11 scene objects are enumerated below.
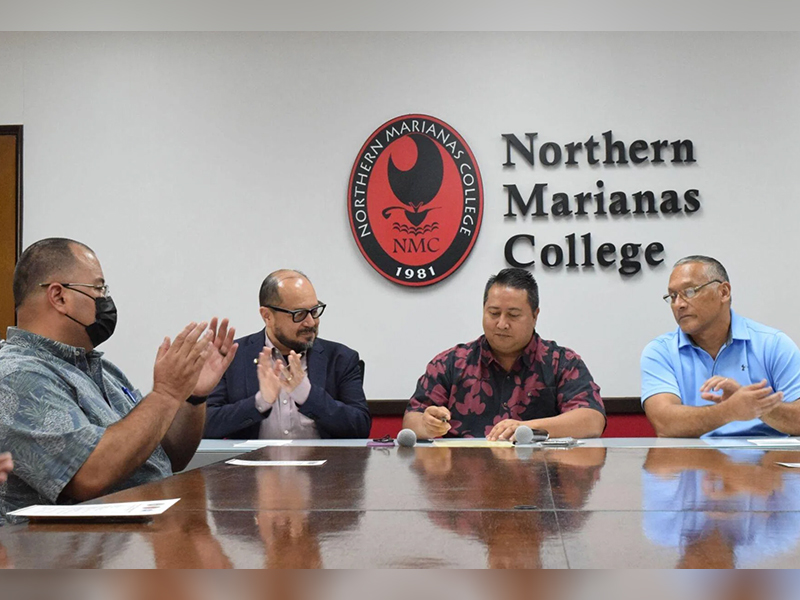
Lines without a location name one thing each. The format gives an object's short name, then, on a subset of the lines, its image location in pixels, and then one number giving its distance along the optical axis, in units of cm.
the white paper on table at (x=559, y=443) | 275
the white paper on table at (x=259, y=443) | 298
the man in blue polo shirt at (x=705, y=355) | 329
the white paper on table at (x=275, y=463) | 225
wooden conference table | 108
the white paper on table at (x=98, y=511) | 133
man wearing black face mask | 183
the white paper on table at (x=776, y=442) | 267
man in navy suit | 344
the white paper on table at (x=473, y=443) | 277
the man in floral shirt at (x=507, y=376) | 343
